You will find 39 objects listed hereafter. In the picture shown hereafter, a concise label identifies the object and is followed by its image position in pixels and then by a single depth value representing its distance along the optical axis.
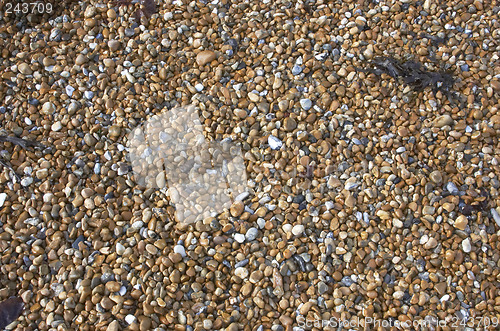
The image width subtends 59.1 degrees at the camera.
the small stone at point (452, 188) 1.78
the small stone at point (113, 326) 1.53
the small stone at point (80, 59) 2.12
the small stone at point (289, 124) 1.92
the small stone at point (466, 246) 1.66
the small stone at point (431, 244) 1.67
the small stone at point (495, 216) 1.72
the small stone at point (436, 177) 1.79
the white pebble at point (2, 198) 1.80
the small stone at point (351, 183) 1.79
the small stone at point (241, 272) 1.64
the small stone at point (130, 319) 1.55
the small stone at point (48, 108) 2.00
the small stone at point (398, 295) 1.59
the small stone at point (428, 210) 1.73
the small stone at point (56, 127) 1.95
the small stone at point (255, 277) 1.62
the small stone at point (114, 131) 1.92
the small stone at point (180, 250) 1.68
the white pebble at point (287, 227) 1.72
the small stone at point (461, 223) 1.70
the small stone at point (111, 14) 2.25
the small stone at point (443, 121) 1.91
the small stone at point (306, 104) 1.97
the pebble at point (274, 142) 1.89
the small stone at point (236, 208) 1.75
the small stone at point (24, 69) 2.10
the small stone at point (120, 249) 1.68
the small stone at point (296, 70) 2.06
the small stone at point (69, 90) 2.04
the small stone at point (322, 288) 1.60
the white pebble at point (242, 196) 1.79
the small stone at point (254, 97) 2.00
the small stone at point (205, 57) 2.11
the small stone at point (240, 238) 1.70
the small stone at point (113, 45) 2.15
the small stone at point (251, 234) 1.70
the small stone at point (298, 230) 1.70
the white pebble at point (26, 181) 1.83
